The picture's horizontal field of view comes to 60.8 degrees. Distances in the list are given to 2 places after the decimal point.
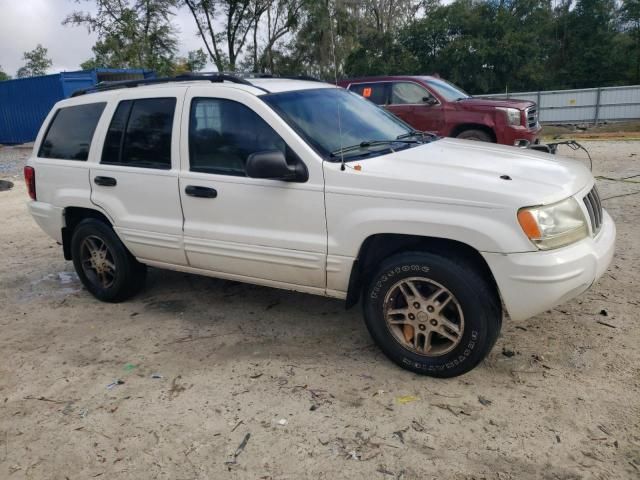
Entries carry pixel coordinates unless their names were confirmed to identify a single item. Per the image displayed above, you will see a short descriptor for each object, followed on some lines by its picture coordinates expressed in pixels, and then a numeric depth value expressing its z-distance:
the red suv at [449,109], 9.62
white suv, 3.04
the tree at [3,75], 56.30
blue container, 20.33
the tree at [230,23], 29.91
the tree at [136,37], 27.03
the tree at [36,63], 54.75
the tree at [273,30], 29.83
